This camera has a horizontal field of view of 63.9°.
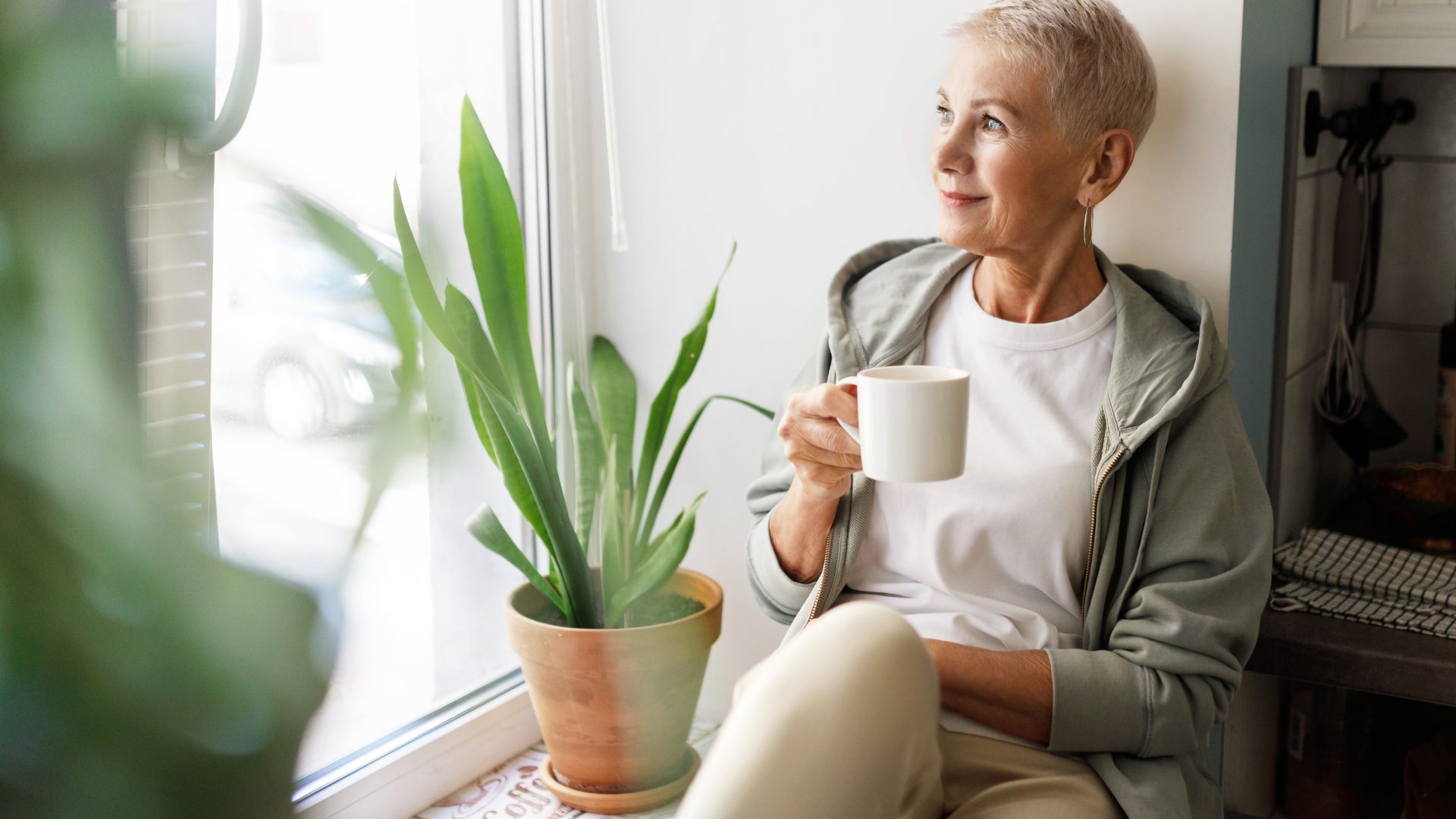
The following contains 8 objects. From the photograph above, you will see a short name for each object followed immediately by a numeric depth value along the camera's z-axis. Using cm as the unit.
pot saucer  177
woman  130
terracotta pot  169
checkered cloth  158
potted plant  157
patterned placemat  180
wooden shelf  144
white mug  104
